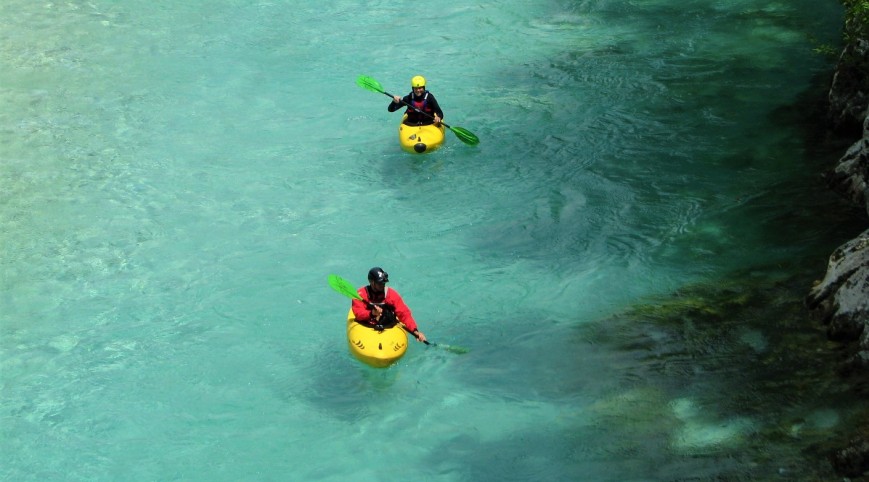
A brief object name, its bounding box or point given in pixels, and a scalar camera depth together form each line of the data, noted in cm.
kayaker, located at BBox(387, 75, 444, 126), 2816
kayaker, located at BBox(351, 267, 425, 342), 2016
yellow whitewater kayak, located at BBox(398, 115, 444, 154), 2839
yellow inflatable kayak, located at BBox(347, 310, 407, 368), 1997
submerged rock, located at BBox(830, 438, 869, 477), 1641
